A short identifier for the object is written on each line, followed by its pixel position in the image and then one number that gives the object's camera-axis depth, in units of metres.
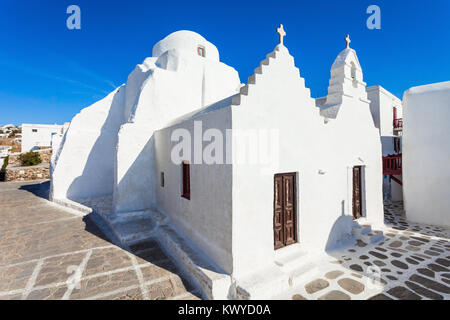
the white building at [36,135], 28.58
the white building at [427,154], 7.68
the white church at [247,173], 3.87
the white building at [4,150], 22.11
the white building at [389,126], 10.05
